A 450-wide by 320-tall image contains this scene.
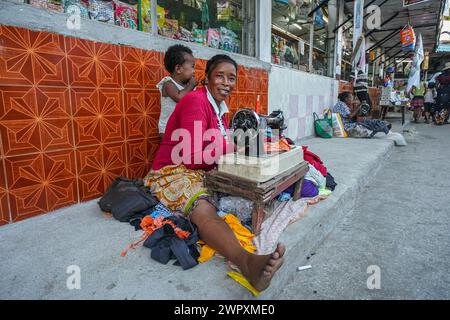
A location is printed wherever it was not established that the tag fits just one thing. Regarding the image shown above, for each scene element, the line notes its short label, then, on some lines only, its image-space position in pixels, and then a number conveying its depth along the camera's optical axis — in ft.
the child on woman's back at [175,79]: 8.70
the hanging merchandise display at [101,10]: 8.20
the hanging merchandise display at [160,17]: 9.84
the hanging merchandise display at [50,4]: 6.78
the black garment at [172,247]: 5.16
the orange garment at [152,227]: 6.03
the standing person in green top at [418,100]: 37.55
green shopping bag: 21.06
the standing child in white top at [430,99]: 37.65
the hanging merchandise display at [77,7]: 7.56
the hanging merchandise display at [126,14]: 8.77
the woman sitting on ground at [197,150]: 6.12
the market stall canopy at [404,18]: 27.30
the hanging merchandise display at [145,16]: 9.30
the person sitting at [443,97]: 34.55
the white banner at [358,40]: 21.49
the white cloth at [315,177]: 8.78
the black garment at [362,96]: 26.06
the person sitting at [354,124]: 20.92
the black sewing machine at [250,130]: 6.61
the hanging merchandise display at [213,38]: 12.60
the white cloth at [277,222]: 5.87
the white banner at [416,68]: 29.58
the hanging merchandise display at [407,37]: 29.48
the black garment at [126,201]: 6.90
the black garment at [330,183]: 9.50
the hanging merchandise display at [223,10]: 13.11
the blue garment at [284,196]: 8.22
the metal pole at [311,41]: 21.97
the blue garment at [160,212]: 6.96
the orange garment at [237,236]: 5.44
